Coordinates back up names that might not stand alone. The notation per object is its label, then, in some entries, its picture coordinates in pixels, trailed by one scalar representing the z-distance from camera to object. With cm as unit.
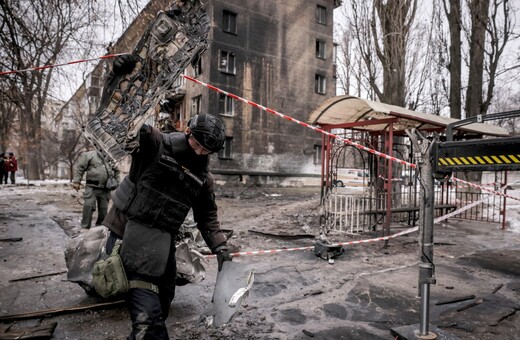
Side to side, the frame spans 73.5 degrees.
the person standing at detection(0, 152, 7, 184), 1997
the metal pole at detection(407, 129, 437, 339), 304
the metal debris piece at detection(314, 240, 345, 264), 591
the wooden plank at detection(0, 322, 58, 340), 297
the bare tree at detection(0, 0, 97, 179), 624
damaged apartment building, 2100
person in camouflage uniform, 687
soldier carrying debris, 227
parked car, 1630
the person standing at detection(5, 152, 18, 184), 2038
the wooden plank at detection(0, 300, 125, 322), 341
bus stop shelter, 692
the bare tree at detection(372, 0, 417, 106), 1220
